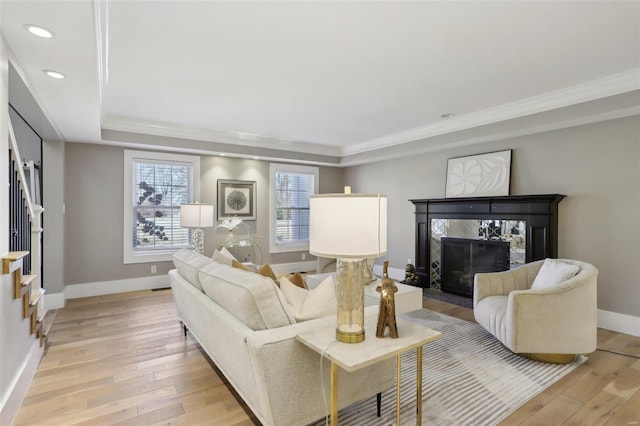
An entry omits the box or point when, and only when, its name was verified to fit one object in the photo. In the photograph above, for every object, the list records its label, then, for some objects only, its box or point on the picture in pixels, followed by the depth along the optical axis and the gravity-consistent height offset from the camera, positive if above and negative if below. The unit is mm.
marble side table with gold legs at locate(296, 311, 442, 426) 1438 -631
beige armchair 2568 -840
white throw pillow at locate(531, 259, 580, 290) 2795 -534
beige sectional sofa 1584 -746
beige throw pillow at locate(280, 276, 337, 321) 1909 -526
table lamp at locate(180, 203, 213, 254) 4367 -75
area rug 1973 -1205
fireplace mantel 3812 -39
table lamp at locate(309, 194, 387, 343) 1488 -130
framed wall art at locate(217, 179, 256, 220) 5730 +189
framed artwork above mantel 4355 +507
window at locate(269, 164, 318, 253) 6340 +105
